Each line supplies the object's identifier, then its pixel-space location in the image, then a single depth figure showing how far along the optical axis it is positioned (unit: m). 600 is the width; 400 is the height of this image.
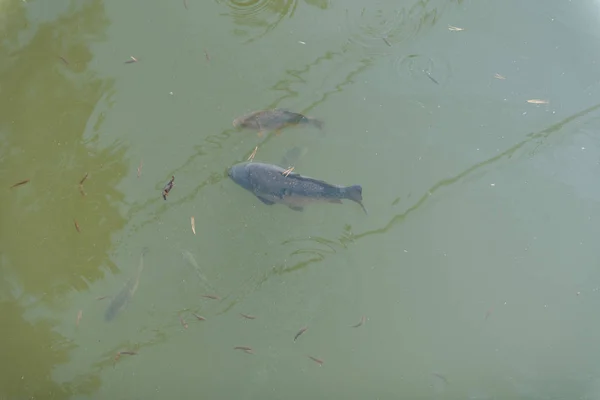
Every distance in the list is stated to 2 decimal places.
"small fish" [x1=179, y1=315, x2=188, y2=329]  2.27
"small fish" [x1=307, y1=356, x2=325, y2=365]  2.23
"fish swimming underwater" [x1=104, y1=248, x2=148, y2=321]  2.27
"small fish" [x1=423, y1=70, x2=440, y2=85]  2.34
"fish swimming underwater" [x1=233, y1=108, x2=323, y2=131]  2.28
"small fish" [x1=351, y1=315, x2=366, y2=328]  2.25
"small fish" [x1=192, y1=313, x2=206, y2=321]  2.27
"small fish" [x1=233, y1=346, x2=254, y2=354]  2.24
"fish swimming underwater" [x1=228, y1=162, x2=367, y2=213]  2.13
